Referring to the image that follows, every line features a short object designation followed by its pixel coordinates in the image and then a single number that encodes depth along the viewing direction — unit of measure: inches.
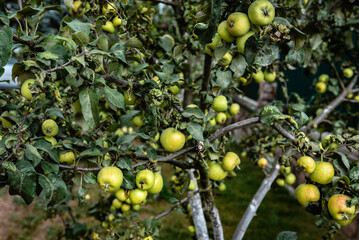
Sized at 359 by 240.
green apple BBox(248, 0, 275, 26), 33.0
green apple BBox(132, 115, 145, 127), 79.1
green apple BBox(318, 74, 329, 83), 103.8
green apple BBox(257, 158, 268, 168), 93.8
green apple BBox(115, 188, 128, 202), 50.3
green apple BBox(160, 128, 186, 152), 49.6
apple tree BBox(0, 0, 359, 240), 37.2
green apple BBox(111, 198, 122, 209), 81.6
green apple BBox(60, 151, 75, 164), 46.9
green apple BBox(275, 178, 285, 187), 96.7
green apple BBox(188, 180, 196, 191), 72.9
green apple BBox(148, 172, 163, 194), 51.9
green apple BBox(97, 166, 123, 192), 42.7
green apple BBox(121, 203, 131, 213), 81.6
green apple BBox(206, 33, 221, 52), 42.3
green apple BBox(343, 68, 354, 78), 99.7
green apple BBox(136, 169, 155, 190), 47.0
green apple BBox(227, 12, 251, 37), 34.6
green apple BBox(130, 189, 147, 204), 48.5
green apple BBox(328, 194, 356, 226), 41.4
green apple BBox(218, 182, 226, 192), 79.4
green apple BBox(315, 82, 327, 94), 103.4
